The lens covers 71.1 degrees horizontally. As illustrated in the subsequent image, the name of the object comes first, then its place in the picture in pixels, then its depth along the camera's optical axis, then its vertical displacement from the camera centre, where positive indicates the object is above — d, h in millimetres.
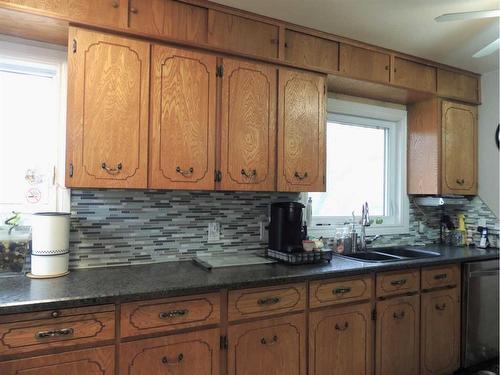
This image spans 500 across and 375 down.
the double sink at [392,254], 2594 -450
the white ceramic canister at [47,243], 1675 -254
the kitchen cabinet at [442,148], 2869 +410
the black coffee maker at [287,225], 2221 -199
